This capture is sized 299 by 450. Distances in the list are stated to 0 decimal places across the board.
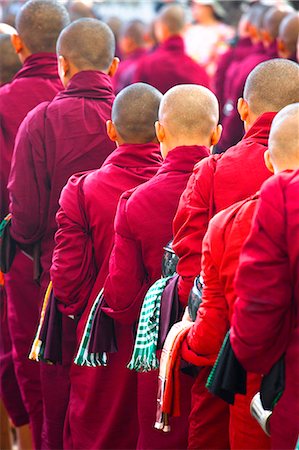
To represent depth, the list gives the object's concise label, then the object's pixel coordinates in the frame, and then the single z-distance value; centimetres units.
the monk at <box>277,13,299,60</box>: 1515
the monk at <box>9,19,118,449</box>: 959
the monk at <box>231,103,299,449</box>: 622
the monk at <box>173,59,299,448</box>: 730
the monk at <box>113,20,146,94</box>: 1909
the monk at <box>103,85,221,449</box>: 796
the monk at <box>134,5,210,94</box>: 1573
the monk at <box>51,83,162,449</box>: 855
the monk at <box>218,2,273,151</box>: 1611
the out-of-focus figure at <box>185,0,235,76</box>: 2023
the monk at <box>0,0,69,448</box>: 1030
